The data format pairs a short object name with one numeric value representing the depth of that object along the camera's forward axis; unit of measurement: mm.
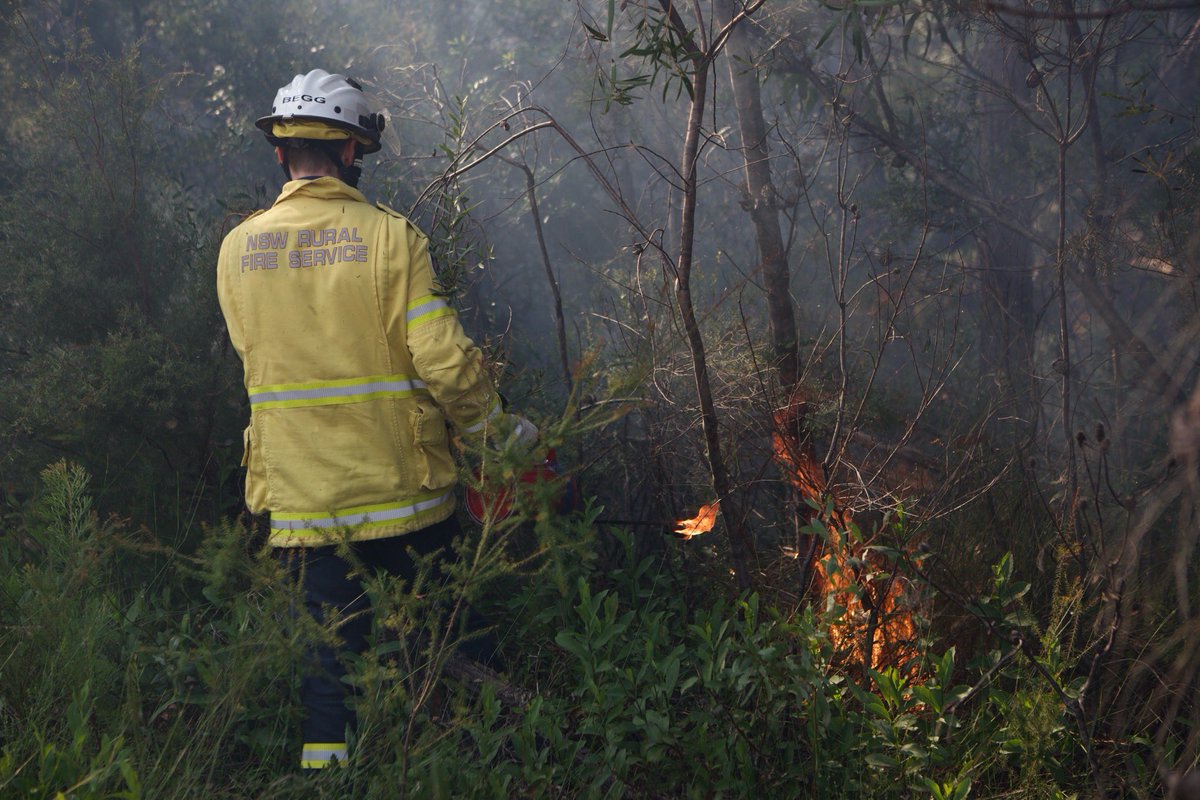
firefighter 2975
